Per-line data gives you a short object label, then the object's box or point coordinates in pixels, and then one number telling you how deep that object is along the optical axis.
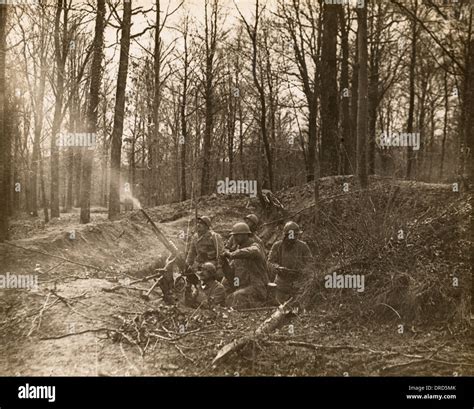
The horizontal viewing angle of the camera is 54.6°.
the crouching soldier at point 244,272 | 7.86
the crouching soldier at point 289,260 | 8.30
